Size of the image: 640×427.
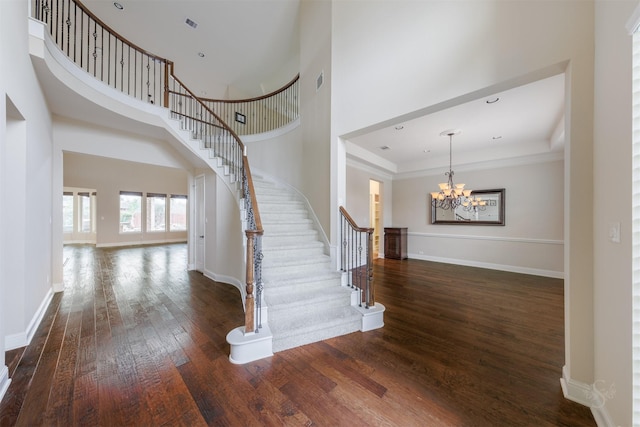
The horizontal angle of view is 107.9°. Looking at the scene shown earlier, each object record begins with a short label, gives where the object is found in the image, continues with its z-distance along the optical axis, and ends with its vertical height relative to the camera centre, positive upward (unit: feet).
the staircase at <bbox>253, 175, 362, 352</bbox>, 8.26 -3.05
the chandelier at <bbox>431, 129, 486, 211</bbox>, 16.22 +1.17
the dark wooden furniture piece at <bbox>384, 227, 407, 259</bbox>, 22.81 -2.95
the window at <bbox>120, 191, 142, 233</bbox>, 31.44 +0.04
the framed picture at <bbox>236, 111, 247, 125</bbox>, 21.45 +8.86
